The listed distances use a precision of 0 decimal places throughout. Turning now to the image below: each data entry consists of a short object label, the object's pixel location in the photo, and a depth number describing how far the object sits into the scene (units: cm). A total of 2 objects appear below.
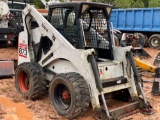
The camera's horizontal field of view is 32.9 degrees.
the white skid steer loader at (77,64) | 469
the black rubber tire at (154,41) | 1599
